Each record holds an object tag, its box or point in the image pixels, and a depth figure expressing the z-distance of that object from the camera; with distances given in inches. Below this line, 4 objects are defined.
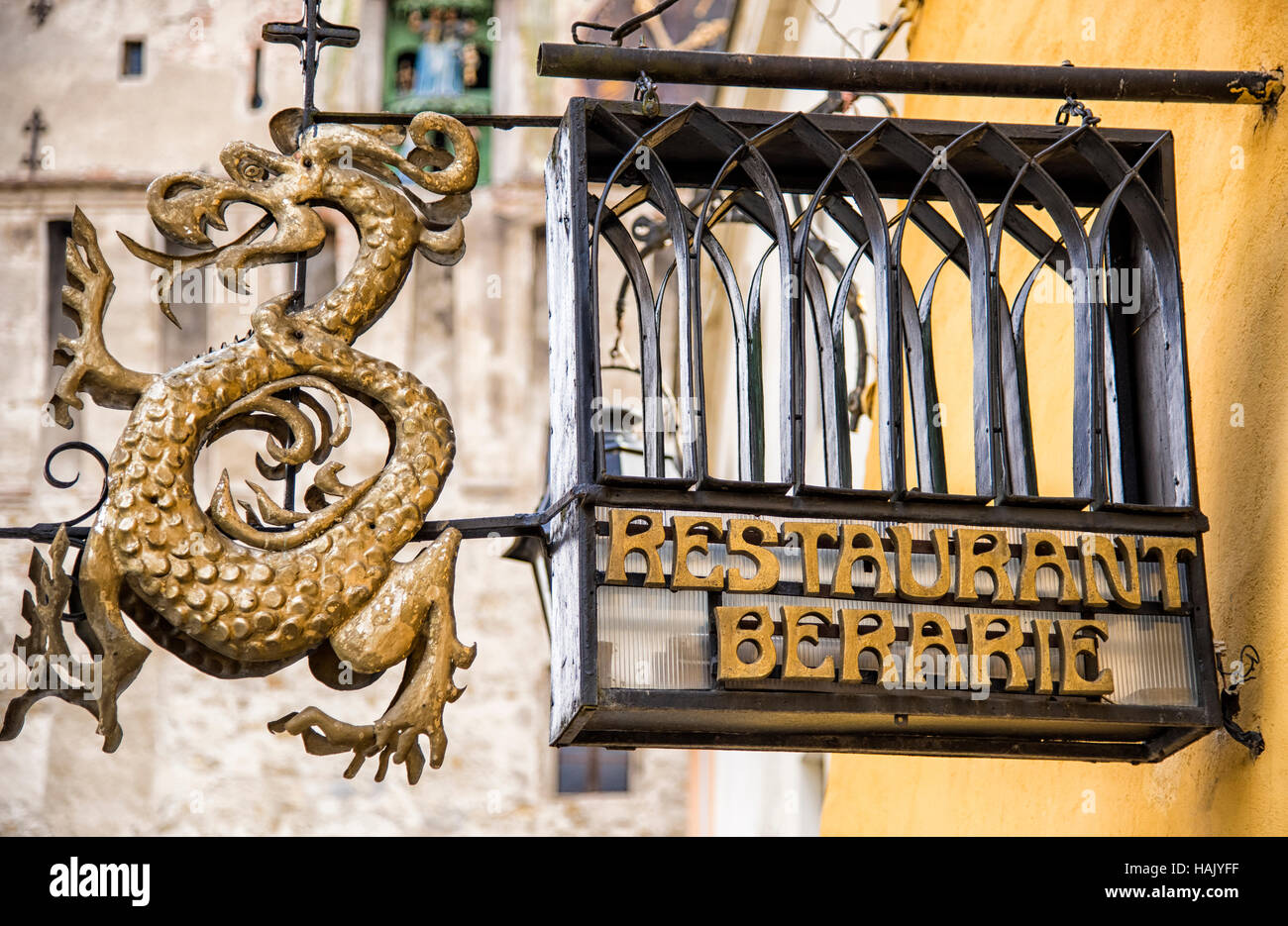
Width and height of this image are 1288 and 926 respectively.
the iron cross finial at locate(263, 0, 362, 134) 344.8
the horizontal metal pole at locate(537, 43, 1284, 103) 305.7
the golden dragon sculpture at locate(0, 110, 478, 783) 292.8
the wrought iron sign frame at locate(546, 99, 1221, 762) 284.4
